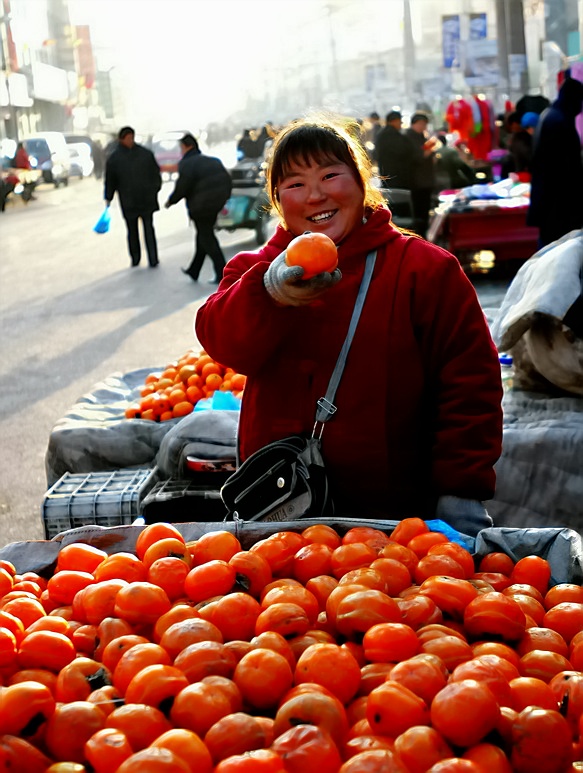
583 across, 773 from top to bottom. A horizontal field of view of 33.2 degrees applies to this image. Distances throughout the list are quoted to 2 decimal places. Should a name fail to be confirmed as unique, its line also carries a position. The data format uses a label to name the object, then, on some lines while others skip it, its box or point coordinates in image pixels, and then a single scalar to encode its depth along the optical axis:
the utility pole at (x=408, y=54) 50.64
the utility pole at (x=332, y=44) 67.31
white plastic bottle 5.16
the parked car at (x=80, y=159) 42.28
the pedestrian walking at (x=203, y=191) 12.63
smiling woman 2.67
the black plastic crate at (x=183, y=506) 3.89
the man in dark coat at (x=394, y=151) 13.58
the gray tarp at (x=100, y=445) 4.90
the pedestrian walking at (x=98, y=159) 40.56
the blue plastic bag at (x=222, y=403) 4.86
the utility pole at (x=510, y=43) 31.28
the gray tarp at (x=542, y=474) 4.36
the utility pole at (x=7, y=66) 52.47
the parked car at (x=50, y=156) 36.81
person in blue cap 15.05
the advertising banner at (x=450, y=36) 32.41
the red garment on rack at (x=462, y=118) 21.77
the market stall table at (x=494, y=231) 10.70
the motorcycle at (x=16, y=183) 28.36
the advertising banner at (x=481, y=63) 31.78
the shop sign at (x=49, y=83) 66.31
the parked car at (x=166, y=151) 35.84
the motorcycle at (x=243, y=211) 15.84
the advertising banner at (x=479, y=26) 32.03
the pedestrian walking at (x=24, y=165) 30.77
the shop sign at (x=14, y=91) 52.97
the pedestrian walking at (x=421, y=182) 13.82
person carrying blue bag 13.75
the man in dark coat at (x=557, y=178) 8.65
